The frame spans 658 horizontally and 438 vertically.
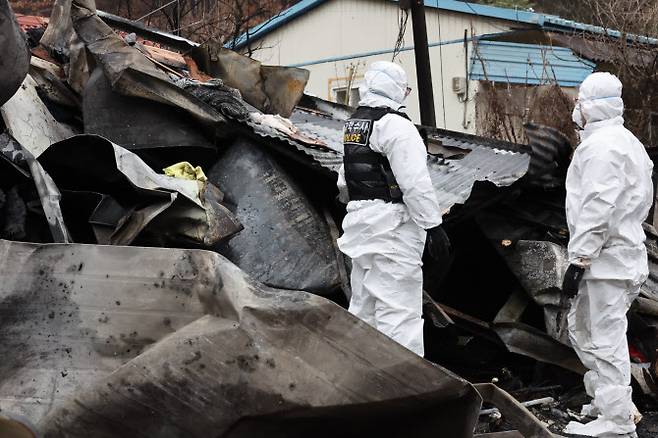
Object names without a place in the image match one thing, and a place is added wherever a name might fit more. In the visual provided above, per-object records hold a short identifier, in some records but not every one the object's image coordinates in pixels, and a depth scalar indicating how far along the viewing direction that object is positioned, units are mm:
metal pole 10398
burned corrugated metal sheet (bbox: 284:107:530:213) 5562
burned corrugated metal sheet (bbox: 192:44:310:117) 6785
